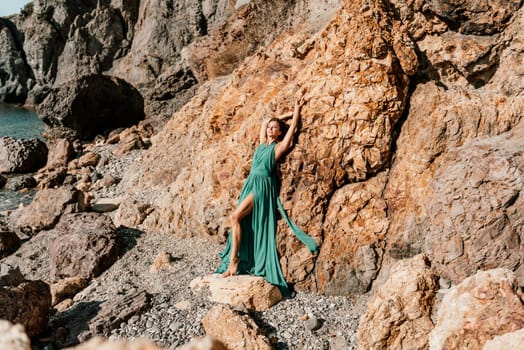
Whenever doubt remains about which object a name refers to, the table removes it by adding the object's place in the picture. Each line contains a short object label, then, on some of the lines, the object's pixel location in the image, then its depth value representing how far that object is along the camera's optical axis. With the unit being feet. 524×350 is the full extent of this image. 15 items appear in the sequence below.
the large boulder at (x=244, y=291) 25.04
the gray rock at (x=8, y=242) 37.65
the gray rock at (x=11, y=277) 27.26
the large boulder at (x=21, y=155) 71.00
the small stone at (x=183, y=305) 25.58
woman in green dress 27.02
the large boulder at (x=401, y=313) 19.93
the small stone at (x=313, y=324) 23.43
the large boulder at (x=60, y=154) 70.90
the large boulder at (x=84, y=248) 32.01
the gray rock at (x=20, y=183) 63.57
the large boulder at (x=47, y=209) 41.19
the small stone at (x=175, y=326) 23.80
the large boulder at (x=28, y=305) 22.86
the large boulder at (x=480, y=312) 16.42
